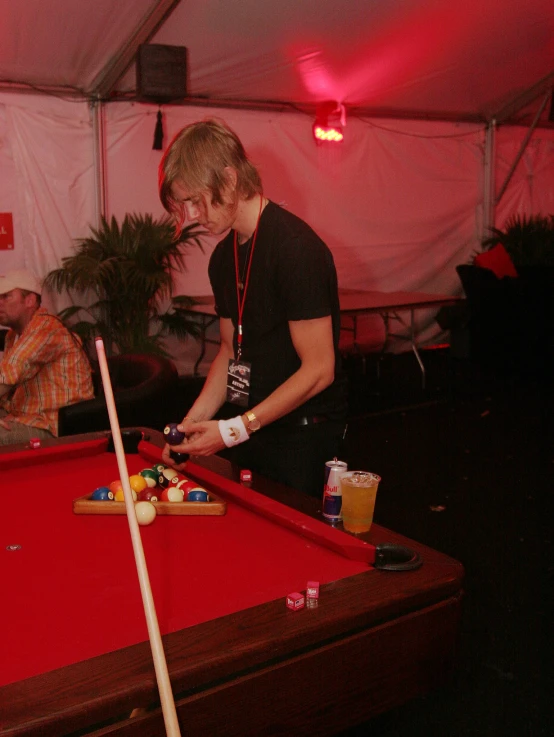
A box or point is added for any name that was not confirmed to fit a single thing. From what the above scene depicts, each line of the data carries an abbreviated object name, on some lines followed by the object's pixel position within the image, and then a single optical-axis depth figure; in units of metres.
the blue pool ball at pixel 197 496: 1.76
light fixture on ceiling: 6.61
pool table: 1.10
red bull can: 1.65
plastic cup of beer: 1.59
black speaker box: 5.07
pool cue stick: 0.92
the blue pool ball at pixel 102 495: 1.75
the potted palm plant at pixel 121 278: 5.41
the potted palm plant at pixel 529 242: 7.46
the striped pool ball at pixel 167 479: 1.87
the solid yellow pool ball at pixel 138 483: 1.81
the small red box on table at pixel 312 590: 1.32
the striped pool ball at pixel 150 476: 1.86
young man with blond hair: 1.88
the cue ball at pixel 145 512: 1.67
